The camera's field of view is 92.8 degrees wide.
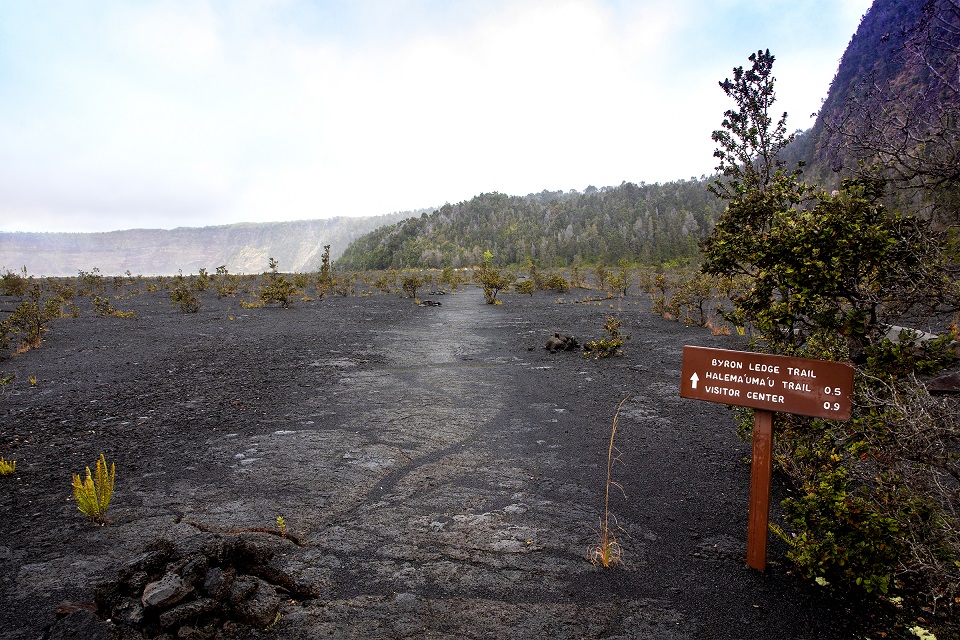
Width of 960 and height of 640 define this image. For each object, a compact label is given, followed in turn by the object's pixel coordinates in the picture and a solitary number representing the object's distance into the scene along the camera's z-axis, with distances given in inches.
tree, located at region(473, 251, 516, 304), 1206.9
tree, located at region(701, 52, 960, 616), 118.2
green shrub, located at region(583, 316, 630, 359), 508.1
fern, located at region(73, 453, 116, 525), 169.8
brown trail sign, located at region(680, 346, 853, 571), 126.4
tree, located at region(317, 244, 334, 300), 1456.7
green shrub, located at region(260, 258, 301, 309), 1069.1
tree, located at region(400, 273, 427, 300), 1401.3
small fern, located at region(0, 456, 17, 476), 212.8
